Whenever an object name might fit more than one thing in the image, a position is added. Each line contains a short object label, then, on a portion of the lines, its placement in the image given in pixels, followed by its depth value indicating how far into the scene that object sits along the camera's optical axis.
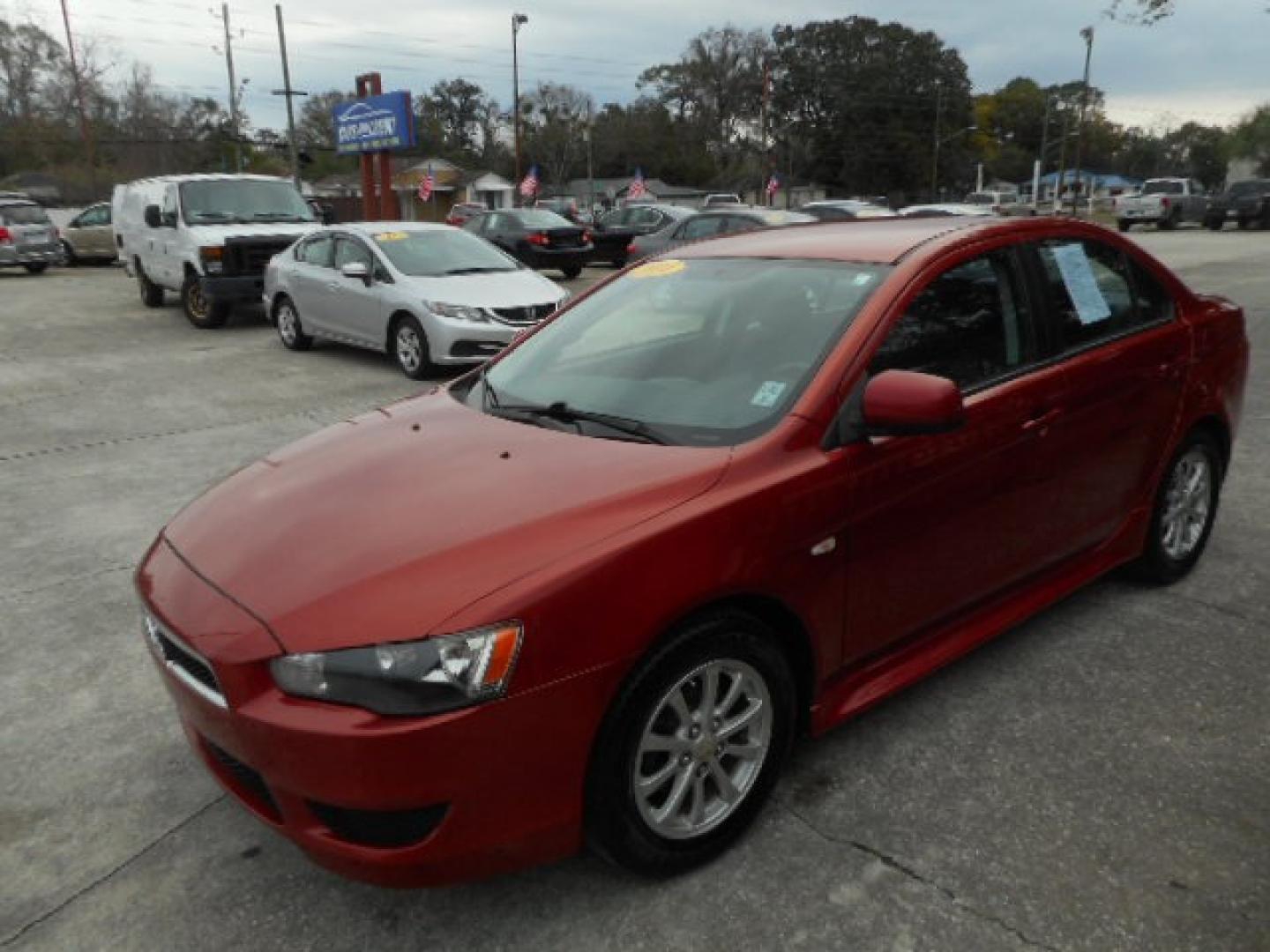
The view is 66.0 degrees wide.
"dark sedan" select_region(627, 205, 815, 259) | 15.82
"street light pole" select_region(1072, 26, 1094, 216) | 51.54
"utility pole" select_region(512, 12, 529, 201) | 42.22
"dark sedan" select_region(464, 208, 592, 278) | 18.23
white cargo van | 12.61
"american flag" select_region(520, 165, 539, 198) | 43.66
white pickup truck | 33.56
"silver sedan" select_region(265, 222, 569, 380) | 9.06
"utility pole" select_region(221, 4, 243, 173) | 44.47
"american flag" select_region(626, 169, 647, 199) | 36.40
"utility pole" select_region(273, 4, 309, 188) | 36.81
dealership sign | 21.69
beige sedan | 23.61
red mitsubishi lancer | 2.04
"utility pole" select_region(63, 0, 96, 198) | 40.16
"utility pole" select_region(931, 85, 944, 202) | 78.81
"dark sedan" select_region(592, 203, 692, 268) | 20.28
